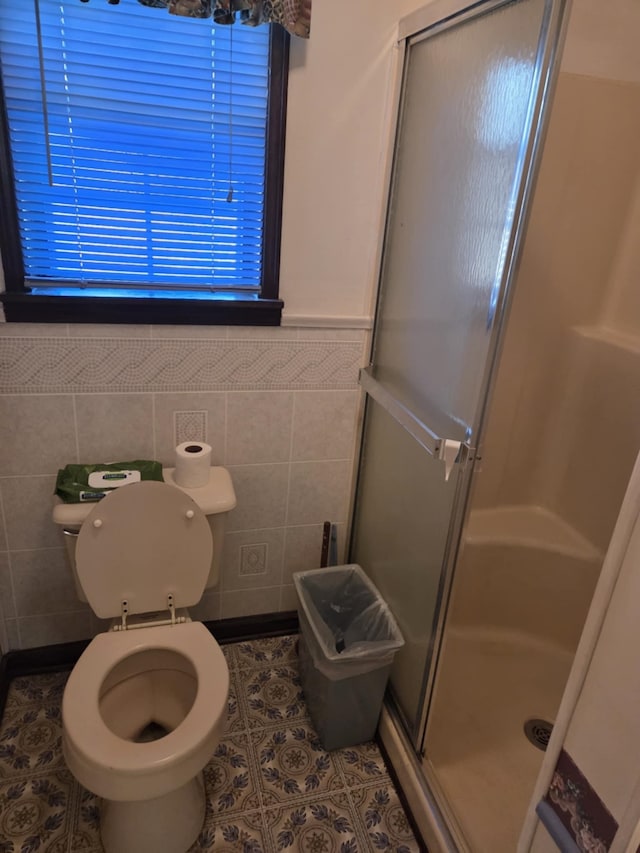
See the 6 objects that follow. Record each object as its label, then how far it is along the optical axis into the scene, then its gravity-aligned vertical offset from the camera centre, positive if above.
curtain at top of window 1.32 +0.44
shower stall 1.20 -0.44
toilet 1.27 -1.11
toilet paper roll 1.64 -0.72
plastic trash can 1.57 -1.20
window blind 1.42 +0.15
